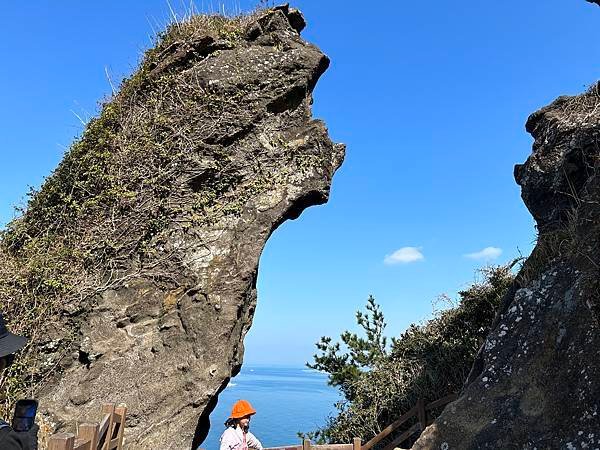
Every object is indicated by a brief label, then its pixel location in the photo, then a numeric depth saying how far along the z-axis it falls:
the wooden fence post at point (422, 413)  11.04
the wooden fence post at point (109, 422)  6.41
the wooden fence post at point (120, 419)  7.08
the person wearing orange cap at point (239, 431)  7.35
